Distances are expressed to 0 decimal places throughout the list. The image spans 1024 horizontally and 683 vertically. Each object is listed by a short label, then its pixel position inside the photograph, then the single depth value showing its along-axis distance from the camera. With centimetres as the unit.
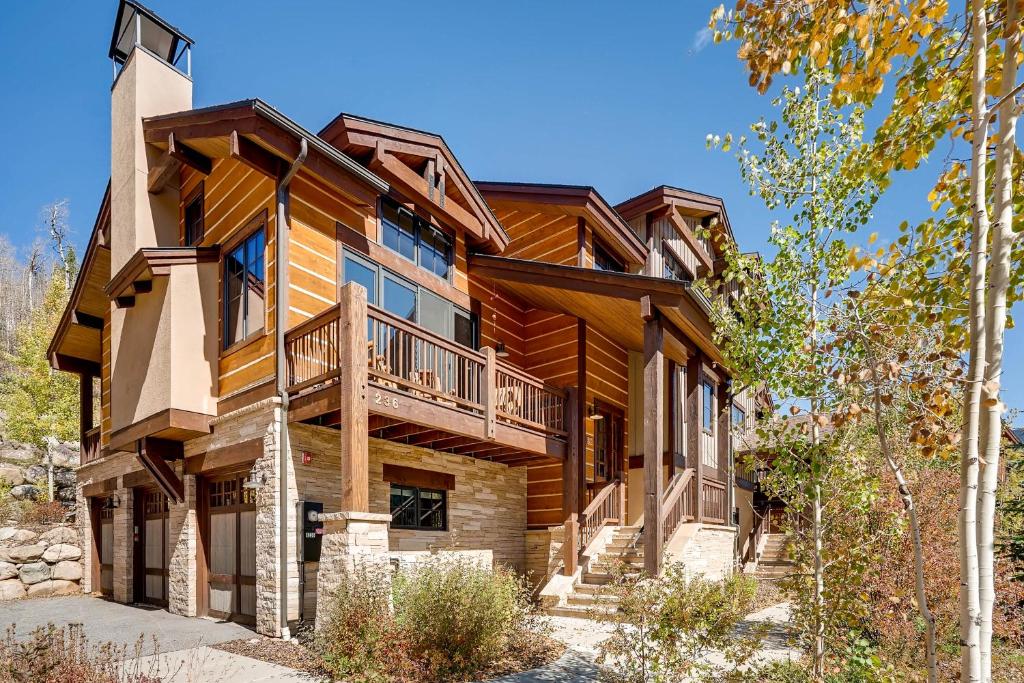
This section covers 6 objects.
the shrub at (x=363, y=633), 699
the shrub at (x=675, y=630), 616
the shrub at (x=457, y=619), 725
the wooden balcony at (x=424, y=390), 882
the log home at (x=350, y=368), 919
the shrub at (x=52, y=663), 552
